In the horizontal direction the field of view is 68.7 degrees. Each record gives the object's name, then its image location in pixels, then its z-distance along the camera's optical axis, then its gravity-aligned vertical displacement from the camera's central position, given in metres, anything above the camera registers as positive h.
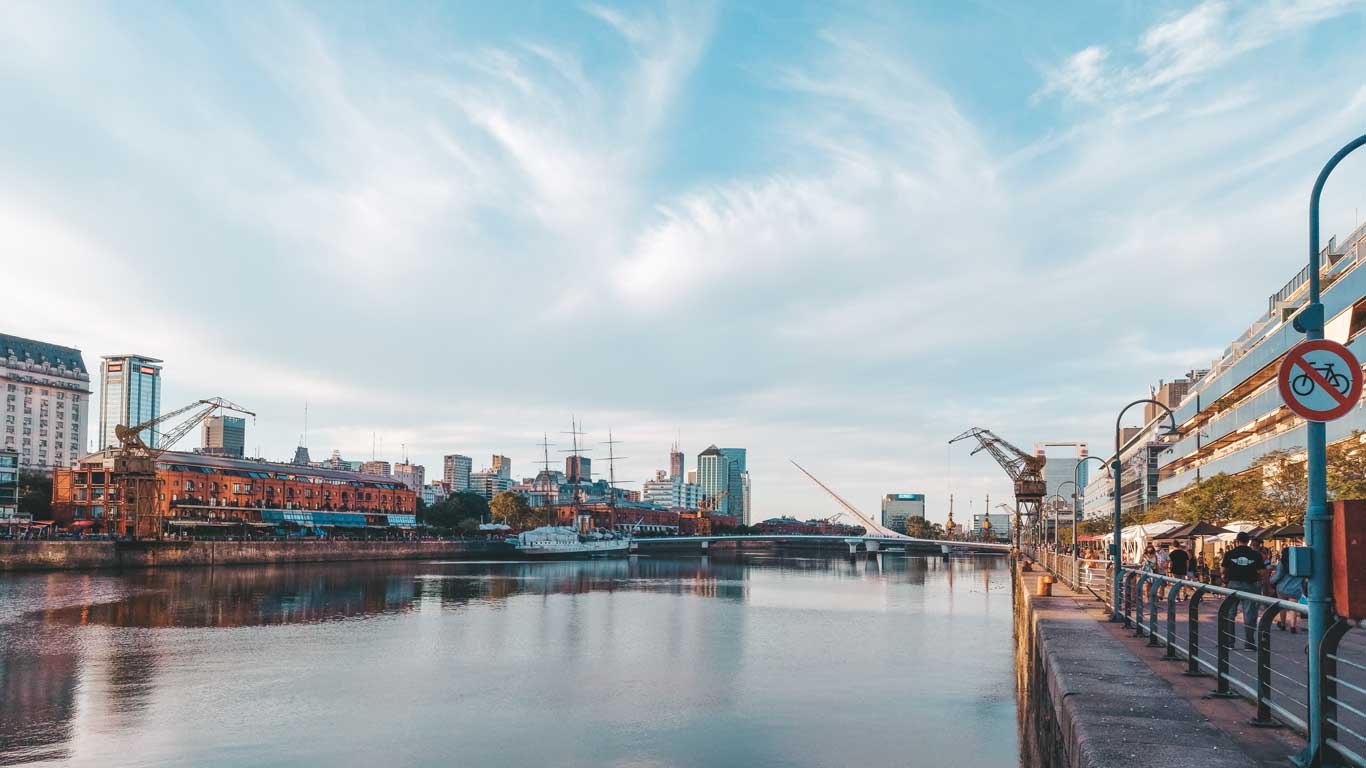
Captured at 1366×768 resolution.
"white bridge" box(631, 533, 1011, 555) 171.15 -14.37
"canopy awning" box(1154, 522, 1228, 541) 38.14 -2.50
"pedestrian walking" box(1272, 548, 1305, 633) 19.62 -2.39
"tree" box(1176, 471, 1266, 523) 46.50 -1.76
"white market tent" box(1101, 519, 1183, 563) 47.44 -4.12
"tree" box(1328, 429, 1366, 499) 37.16 +0.02
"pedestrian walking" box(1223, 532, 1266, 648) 20.45 -2.05
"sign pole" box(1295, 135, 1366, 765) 9.55 -0.93
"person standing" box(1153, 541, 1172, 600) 37.71 -4.16
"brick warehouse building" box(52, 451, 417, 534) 132.62 -5.63
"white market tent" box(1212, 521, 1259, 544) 41.84 -2.59
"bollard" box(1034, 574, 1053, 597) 38.09 -4.68
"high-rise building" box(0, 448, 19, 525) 139.50 -3.83
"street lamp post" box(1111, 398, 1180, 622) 26.84 -3.51
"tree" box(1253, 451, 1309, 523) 43.97 -1.12
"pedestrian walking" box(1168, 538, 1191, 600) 28.42 -2.77
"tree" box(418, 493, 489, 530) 193.25 -10.67
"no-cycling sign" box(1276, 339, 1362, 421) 9.67 +0.85
